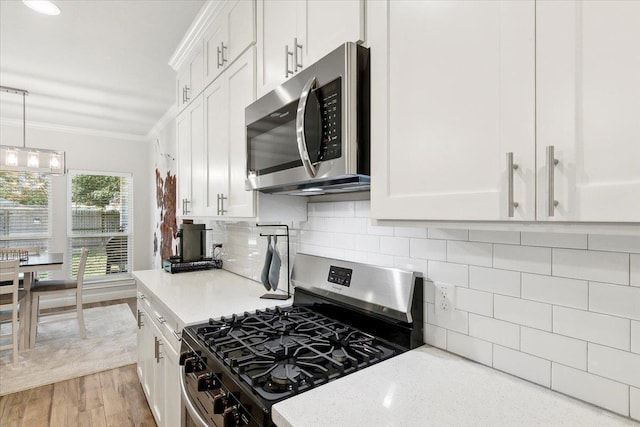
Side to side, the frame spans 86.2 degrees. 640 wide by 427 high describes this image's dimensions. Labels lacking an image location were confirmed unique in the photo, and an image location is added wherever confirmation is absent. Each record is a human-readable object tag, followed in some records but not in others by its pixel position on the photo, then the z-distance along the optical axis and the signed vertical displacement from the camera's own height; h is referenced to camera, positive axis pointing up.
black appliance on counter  2.74 -0.34
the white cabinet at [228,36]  1.70 +0.99
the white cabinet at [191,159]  2.30 +0.40
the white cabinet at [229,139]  1.71 +0.42
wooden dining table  3.28 -0.65
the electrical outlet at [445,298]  1.15 -0.29
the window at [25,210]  4.50 +0.05
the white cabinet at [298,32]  1.10 +0.67
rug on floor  2.86 -1.36
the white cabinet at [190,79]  2.35 +1.01
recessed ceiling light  1.99 +1.23
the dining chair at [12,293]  2.91 -0.71
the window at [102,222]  5.01 -0.13
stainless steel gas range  0.97 -0.46
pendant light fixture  3.26 +0.55
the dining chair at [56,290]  3.47 -0.82
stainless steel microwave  1.04 +0.30
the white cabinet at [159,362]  1.64 -0.84
